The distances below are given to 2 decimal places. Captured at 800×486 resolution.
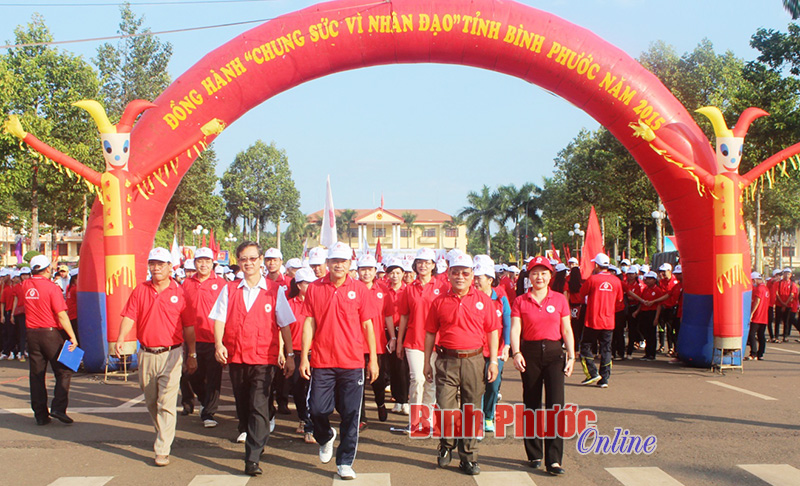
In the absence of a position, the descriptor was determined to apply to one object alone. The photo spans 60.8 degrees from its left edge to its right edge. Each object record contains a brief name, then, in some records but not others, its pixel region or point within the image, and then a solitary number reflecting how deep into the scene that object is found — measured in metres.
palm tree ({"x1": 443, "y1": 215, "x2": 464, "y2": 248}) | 69.01
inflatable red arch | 11.13
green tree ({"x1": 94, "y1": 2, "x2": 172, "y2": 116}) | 38.88
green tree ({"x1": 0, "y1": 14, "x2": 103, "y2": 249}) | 28.44
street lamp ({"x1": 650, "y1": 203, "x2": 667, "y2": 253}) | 27.28
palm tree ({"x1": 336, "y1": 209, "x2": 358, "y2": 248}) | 91.31
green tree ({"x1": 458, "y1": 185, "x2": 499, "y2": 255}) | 67.69
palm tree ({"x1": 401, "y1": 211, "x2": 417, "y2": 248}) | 92.94
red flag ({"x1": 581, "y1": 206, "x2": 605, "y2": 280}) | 14.25
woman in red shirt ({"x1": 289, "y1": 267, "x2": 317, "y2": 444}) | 6.82
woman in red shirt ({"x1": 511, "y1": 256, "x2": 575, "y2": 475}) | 5.79
